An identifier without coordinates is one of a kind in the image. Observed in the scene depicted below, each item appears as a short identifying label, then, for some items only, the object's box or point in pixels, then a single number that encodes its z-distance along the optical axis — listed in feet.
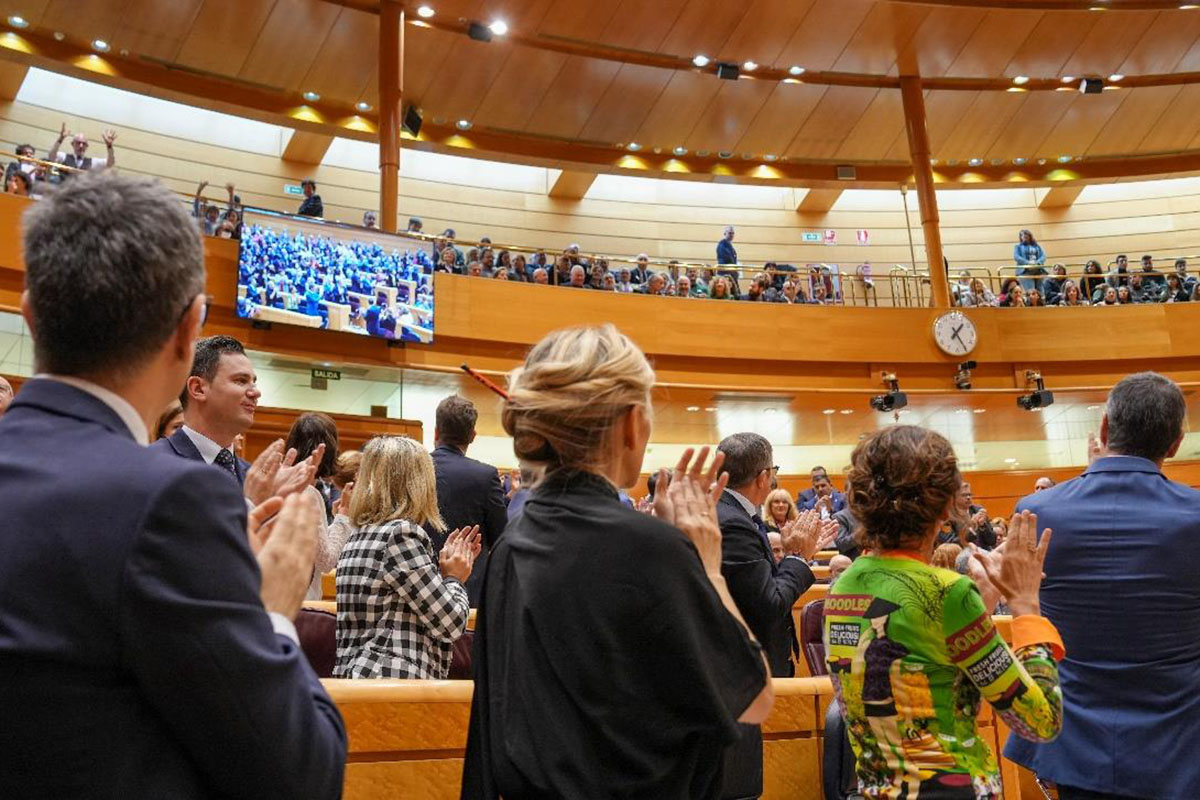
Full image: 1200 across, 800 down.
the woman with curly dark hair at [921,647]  5.29
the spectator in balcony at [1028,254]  49.02
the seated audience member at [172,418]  11.31
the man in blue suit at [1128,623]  6.35
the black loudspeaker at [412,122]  42.34
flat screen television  32.14
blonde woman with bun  4.35
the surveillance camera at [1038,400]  41.91
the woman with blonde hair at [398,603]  8.06
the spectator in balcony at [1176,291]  45.93
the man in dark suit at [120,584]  3.05
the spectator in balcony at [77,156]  32.58
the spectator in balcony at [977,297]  46.32
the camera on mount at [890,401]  40.78
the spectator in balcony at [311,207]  37.93
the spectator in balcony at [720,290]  43.52
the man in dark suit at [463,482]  12.57
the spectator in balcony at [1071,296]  46.34
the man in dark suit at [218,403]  9.50
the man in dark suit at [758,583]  7.37
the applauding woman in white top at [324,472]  10.74
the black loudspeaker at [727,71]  42.83
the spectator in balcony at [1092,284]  46.62
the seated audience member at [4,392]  10.59
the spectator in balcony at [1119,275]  46.51
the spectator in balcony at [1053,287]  46.70
